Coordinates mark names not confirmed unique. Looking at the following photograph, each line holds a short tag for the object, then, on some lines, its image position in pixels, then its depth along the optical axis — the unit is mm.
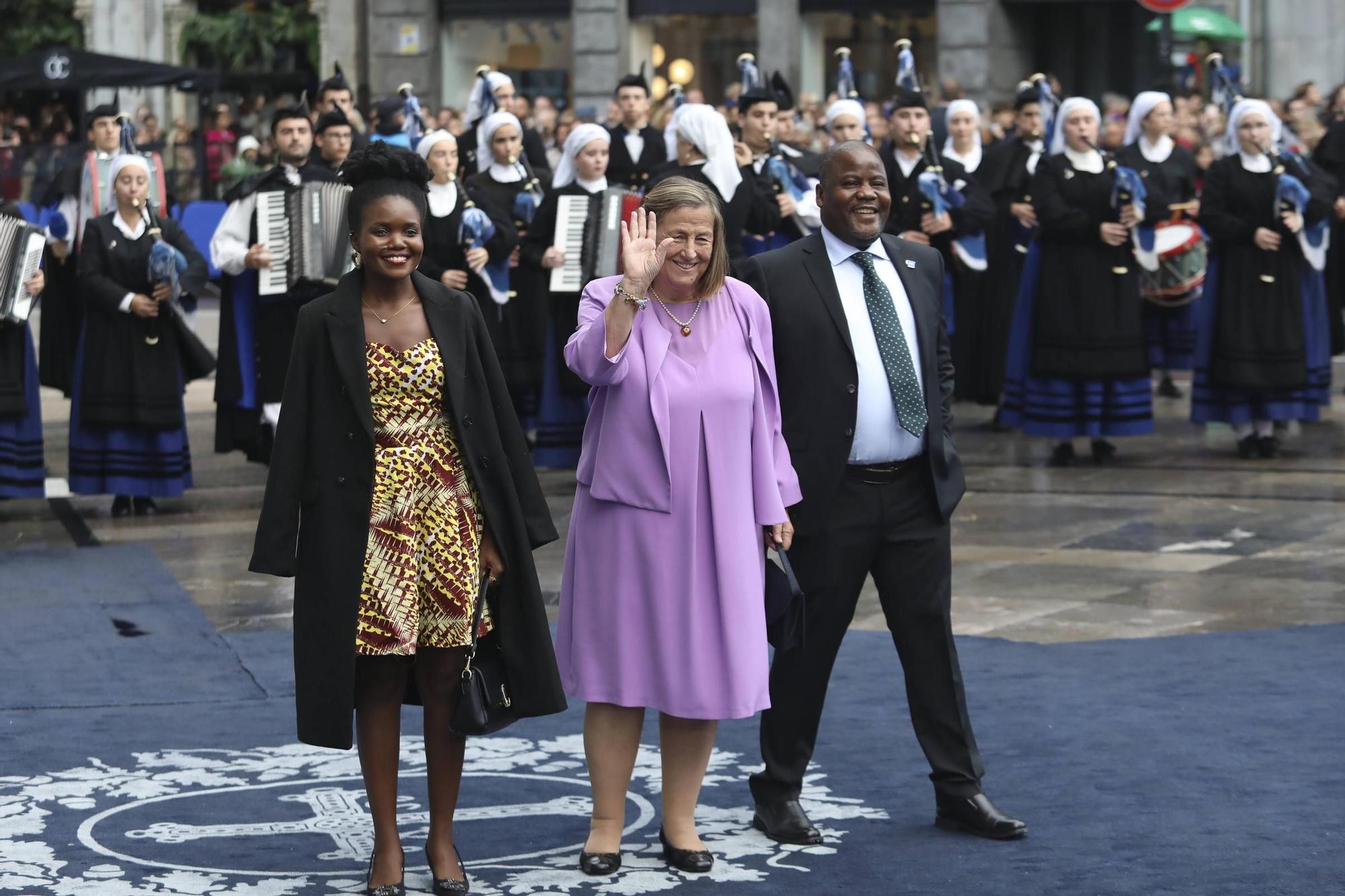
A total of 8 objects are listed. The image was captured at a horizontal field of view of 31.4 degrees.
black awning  26516
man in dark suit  5996
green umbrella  23375
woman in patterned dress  5449
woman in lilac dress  5664
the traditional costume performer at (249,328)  12359
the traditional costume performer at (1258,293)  13039
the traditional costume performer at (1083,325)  13070
